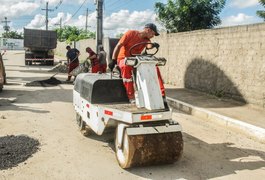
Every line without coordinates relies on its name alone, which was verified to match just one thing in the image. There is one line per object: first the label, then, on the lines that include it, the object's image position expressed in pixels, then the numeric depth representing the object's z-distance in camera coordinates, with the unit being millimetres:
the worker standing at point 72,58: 11352
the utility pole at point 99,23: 13861
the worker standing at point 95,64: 10094
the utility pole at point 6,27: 84591
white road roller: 3328
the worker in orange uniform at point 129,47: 3881
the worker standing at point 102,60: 10243
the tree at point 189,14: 14515
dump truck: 20126
